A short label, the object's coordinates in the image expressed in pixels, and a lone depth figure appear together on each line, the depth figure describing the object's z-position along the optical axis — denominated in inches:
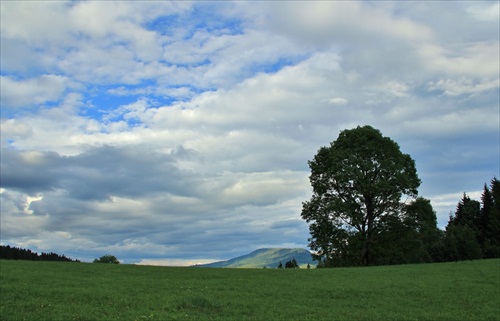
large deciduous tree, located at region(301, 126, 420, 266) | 2237.9
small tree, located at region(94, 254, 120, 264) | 3318.4
